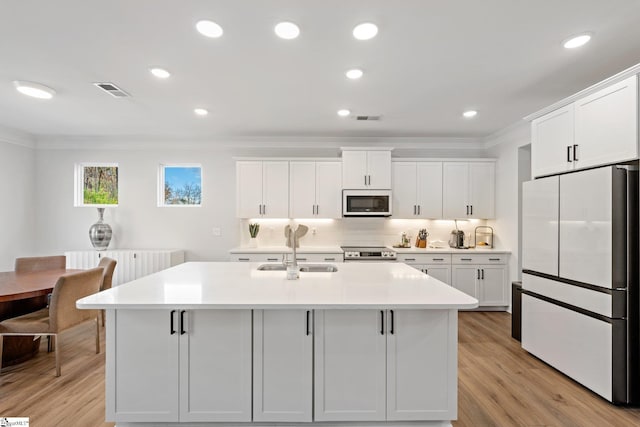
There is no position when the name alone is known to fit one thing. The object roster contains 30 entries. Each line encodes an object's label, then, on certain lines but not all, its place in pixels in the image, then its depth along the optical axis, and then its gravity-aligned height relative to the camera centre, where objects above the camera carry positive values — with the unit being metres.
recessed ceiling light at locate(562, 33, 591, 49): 2.34 +1.27
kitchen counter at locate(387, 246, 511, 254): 4.82 -0.55
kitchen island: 2.00 -0.93
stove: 4.79 -0.61
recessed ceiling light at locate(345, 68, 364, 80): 2.91 +1.27
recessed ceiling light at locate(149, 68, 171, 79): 2.88 +1.26
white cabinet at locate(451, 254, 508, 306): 4.83 -0.92
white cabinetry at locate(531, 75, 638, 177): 2.35 +0.68
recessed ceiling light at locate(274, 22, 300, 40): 2.22 +1.27
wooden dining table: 2.83 -0.92
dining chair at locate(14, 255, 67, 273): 3.82 -0.61
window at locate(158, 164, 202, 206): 5.54 +0.48
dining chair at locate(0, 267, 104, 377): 2.81 -0.94
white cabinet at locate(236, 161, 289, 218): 5.09 +0.41
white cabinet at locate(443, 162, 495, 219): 5.18 +0.38
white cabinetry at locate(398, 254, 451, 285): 4.83 -0.73
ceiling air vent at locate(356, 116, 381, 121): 4.27 +1.26
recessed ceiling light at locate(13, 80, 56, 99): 3.18 +1.23
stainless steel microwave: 5.02 +0.16
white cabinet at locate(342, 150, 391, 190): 5.04 +0.67
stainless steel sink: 2.93 -0.50
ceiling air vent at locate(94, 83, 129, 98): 3.25 +1.27
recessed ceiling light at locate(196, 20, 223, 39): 2.19 +1.27
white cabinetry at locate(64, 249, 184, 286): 5.00 -0.73
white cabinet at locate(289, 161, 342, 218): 5.09 +0.38
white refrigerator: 2.37 -0.51
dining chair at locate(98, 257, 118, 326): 3.78 -0.71
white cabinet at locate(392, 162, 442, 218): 5.18 +0.36
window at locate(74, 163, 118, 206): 5.51 +0.47
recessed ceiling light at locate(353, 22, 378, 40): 2.22 +1.27
